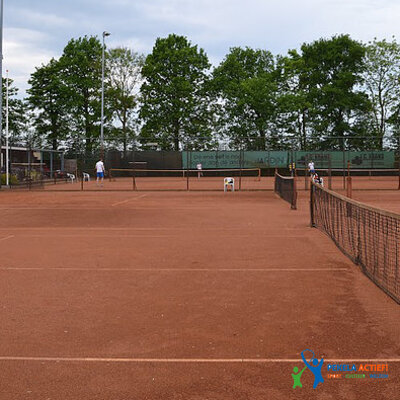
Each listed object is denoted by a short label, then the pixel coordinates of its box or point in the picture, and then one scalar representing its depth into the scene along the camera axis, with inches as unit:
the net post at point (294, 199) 627.6
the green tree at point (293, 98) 2203.5
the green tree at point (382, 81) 2336.4
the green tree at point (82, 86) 2246.6
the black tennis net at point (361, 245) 250.4
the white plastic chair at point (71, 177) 1444.9
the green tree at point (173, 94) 2198.6
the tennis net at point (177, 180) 1186.7
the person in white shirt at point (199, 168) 1651.6
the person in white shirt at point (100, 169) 1198.9
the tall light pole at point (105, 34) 1629.9
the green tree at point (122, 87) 2242.9
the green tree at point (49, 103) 2230.6
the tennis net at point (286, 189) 635.5
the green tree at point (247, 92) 2196.1
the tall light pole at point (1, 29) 1057.6
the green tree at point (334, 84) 2303.2
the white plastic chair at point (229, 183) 993.5
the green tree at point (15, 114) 2258.2
